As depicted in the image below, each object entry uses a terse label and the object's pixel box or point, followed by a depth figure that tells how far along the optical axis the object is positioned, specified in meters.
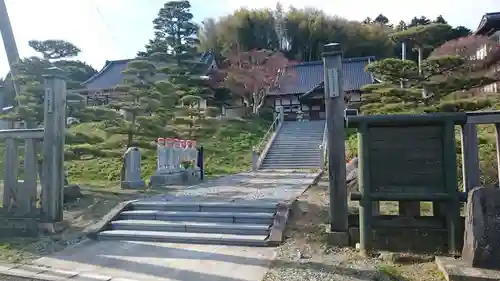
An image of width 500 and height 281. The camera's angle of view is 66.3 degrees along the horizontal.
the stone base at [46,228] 5.89
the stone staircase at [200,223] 5.39
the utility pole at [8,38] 9.58
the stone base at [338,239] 4.87
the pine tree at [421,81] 11.53
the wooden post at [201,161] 13.55
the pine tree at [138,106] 13.30
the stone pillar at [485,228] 3.59
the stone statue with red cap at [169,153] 11.84
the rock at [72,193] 7.87
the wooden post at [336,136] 4.92
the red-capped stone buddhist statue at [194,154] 13.57
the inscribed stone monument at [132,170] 10.23
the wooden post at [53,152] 5.93
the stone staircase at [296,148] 17.84
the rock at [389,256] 4.27
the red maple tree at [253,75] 26.53
